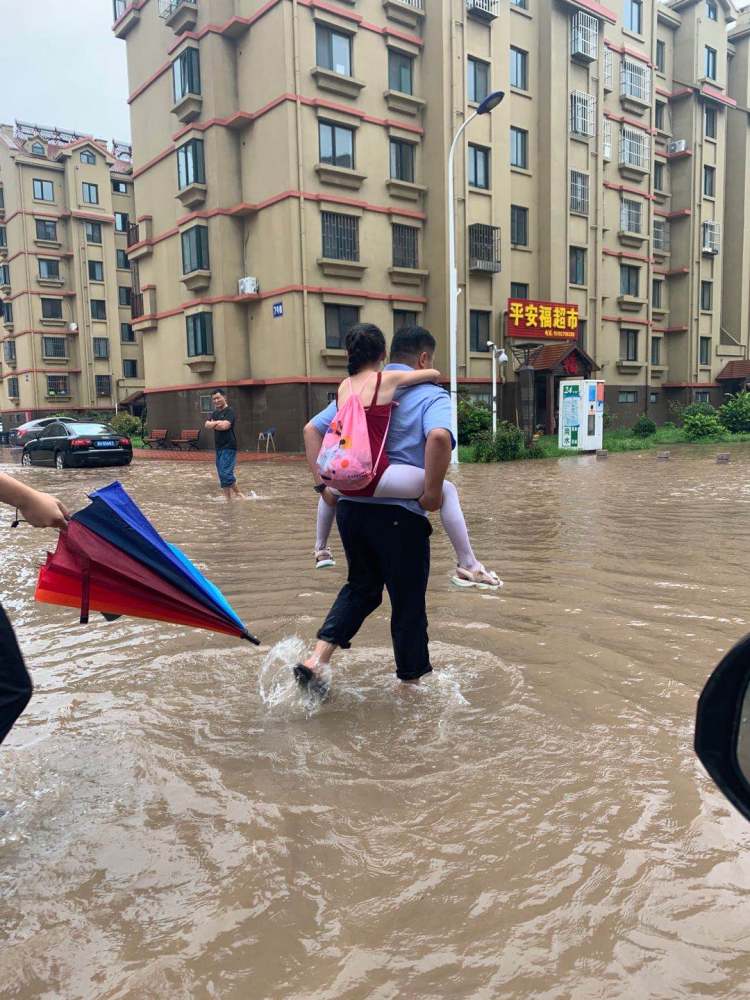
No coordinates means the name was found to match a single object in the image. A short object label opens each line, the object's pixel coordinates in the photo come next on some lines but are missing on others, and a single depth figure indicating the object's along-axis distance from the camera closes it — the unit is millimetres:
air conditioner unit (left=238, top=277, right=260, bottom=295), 25500
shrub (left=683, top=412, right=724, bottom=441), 28141
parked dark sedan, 21031
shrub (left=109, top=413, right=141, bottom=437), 34500
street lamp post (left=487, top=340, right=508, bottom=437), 21016
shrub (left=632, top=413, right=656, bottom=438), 29344
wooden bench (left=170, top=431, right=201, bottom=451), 28203
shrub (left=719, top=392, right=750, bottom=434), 29859
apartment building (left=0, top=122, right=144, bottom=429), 44156
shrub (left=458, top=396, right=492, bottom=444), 23062
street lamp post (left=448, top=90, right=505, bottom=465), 17891
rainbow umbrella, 3061
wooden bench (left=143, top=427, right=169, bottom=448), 29922
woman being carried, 3566
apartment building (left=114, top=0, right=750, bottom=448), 24625
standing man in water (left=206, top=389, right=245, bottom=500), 12523
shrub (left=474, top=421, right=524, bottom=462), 20234
